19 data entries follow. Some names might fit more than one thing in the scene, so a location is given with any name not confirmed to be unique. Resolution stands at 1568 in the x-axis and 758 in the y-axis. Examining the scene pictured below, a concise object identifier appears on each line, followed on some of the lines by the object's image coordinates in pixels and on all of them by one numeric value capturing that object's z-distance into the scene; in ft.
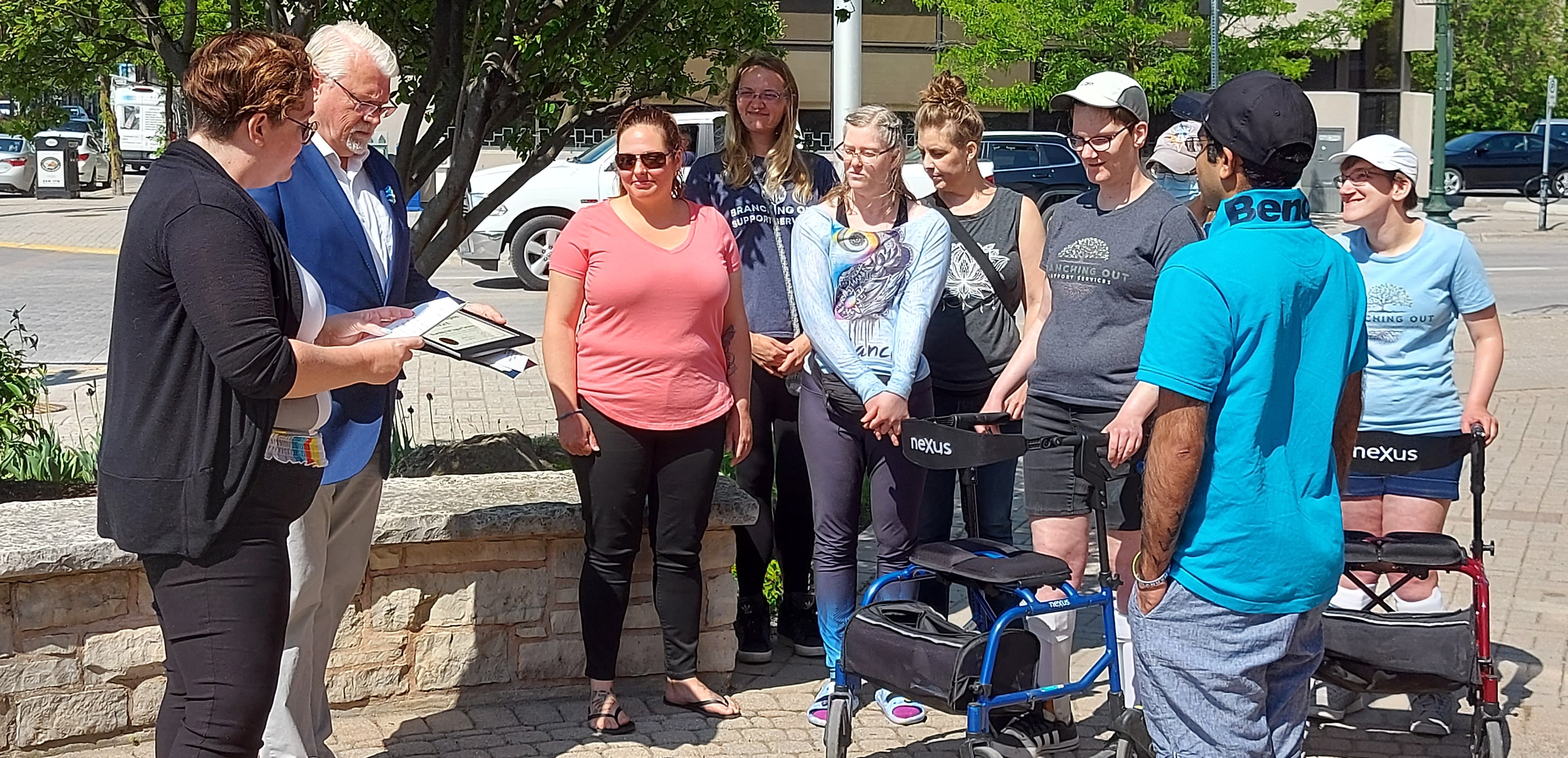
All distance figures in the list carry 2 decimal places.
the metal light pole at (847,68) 28.78
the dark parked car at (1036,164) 69.21
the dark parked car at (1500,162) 110.01
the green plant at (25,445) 19.26
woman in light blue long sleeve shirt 14.88
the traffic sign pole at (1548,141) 81.71
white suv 51.47
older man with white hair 12.03
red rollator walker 13.38
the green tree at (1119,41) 79.20
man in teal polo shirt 9.41
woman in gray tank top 15.56
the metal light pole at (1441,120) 74.43
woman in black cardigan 9.54
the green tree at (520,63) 19.69
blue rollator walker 12.85
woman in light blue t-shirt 14.92
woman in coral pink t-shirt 14.55
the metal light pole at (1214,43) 68.33
